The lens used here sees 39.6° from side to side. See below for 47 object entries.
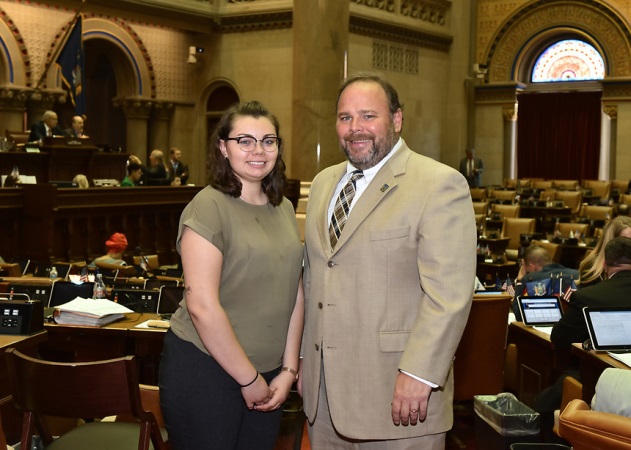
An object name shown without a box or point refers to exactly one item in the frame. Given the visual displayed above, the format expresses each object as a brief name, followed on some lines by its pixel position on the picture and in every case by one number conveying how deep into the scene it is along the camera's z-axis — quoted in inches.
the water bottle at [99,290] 192.7
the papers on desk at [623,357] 133.6
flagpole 509.0
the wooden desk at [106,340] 162.9
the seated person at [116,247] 294.7
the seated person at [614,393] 88.7
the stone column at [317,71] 386.6
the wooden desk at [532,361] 178.9
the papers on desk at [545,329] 182.1
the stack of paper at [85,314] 167.3
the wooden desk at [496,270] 349.1
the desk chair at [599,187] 716.0
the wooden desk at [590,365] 136.2
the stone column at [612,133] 769.6
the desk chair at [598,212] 517.7
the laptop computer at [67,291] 189.6
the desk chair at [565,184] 736.7
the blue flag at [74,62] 505.0
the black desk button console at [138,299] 187.3
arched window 821.2
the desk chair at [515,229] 447.5
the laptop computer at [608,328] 141.9
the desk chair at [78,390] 97.6
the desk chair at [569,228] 413.7
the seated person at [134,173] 456.3
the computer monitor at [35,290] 187.8
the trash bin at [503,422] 162.2
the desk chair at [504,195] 628.1
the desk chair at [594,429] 83.8
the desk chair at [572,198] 625.0
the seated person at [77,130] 464.1
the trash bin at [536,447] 140.5
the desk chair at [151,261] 320.2
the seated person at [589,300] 155.7
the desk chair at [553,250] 361.1
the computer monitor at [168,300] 184.1
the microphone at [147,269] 272.8
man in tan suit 88.4
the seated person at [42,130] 453.4
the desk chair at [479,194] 669.5
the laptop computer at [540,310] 189.0
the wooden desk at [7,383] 124.7
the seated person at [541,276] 222.5
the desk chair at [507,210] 510.3
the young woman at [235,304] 90.6
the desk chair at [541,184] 751.7
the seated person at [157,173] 470.2
